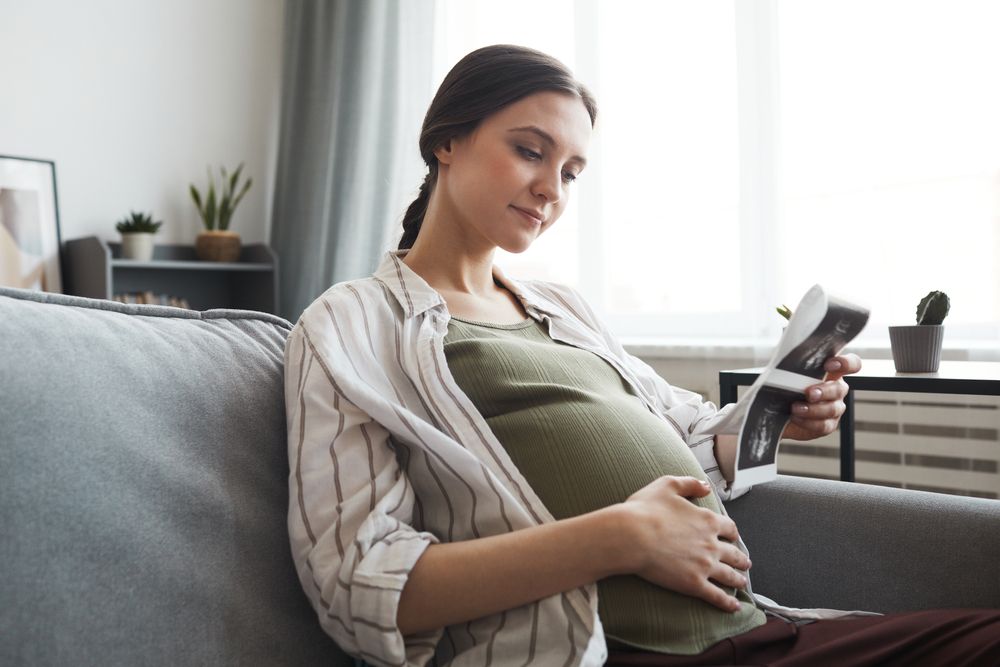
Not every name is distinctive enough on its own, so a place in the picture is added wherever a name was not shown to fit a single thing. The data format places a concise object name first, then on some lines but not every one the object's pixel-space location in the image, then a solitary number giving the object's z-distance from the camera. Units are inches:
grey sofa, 24.7
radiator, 82.4
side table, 53.9
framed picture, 110.9
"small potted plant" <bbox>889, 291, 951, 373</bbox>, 60.4
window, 88.5
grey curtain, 123.7
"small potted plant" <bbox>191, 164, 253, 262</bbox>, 128.6
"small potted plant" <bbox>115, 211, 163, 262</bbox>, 118.6
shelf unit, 113.7
